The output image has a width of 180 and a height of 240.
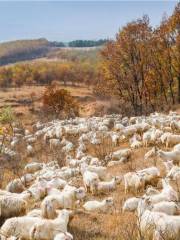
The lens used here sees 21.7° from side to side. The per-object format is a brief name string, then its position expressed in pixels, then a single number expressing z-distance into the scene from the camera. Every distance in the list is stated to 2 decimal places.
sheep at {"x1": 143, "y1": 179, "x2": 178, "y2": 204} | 11.90
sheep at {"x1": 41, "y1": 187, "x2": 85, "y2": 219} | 11.39
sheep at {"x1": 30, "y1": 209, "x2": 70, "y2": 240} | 9.70
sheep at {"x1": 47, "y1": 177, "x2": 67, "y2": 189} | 15.69
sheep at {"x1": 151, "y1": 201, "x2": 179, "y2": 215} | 10.85
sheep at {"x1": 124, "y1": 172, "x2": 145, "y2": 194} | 15.25
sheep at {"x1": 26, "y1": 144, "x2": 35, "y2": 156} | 31.84
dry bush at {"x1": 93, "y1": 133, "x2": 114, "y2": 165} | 22.95
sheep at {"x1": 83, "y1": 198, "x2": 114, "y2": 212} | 13.23
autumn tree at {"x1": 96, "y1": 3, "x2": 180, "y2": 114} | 48.16
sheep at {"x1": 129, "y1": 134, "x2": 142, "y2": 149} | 23.94
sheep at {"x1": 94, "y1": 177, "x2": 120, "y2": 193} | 15.93
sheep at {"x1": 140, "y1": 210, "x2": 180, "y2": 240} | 9.19
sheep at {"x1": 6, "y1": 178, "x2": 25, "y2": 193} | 18.48
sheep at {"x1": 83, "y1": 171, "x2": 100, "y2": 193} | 15.98
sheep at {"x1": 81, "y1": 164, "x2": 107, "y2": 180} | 18.44
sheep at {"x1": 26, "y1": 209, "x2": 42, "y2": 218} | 11.36
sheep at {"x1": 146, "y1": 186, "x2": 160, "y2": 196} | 13.22
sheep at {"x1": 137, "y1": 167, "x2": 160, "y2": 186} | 15.59
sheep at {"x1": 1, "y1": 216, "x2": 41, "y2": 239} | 9.98
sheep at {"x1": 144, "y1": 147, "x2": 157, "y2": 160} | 20.54
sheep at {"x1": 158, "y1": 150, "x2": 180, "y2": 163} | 18.53
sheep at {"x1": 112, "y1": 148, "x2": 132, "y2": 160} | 22.34
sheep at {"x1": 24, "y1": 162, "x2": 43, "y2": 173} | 24.34
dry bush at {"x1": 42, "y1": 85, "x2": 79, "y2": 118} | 71.63
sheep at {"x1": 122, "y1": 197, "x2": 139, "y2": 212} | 12.67
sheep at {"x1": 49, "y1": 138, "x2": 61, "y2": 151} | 30.16
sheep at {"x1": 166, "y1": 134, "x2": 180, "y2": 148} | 22.14
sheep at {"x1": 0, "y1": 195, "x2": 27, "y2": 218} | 11.99
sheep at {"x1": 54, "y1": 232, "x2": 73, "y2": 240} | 8.73
